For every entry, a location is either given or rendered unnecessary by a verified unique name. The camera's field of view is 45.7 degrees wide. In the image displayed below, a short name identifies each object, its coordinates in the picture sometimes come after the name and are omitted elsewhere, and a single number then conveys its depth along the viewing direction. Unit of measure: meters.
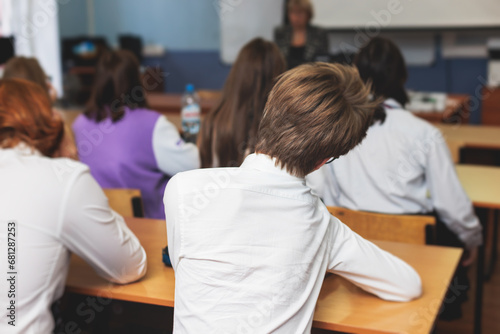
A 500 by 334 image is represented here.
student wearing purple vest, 2.57
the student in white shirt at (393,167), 2.30
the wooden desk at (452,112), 4.30
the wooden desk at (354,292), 1.36
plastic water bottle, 3.43
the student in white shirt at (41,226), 1.44
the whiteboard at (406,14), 5.93
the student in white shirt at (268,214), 1.14
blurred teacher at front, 5.23
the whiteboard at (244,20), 7.00
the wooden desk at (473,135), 3.36
